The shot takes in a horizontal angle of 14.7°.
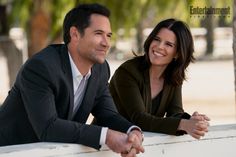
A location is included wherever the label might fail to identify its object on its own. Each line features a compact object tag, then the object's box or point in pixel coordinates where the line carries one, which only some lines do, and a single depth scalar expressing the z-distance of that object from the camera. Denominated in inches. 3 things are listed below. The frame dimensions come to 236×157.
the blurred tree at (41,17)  514.3
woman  191.3
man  155.4
